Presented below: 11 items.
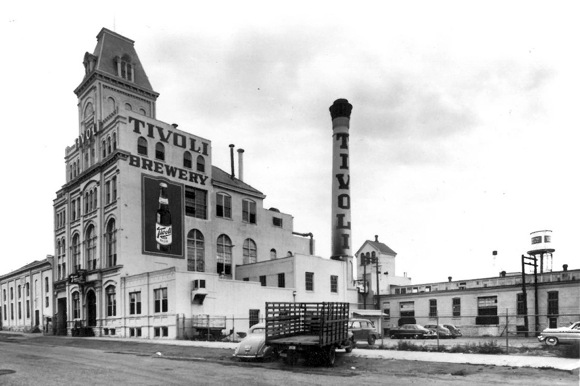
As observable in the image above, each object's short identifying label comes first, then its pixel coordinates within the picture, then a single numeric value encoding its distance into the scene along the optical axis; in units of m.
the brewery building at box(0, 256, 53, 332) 65.81
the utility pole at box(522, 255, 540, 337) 50.25
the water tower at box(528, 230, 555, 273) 56.25
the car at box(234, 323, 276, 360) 19.83
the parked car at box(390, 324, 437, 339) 44.56
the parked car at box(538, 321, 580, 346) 27.48
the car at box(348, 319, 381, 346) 30.05
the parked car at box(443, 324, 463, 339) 50.55
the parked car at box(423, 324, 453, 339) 48.26
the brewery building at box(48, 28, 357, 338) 43.12
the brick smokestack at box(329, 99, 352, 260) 62.34
